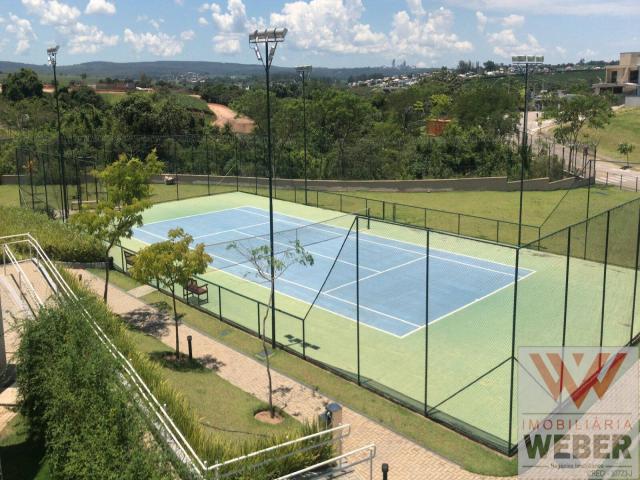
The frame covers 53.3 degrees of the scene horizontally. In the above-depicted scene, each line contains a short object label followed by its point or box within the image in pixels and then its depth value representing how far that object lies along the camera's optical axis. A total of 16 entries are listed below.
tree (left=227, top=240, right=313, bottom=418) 15.81
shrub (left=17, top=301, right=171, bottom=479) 10.08
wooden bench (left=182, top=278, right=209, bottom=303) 23.56
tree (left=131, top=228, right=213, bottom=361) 18.28
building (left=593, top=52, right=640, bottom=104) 147.04
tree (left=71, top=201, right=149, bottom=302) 21.20
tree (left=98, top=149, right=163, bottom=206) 22.66
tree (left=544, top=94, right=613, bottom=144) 58.19
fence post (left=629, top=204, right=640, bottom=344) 18.95
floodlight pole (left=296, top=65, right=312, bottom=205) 41.47
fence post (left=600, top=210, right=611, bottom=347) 17.03
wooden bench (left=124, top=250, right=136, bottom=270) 26.92
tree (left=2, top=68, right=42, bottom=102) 101.42
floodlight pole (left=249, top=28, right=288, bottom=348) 17.16
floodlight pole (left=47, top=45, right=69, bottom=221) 29.69
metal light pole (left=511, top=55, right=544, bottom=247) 27.25
